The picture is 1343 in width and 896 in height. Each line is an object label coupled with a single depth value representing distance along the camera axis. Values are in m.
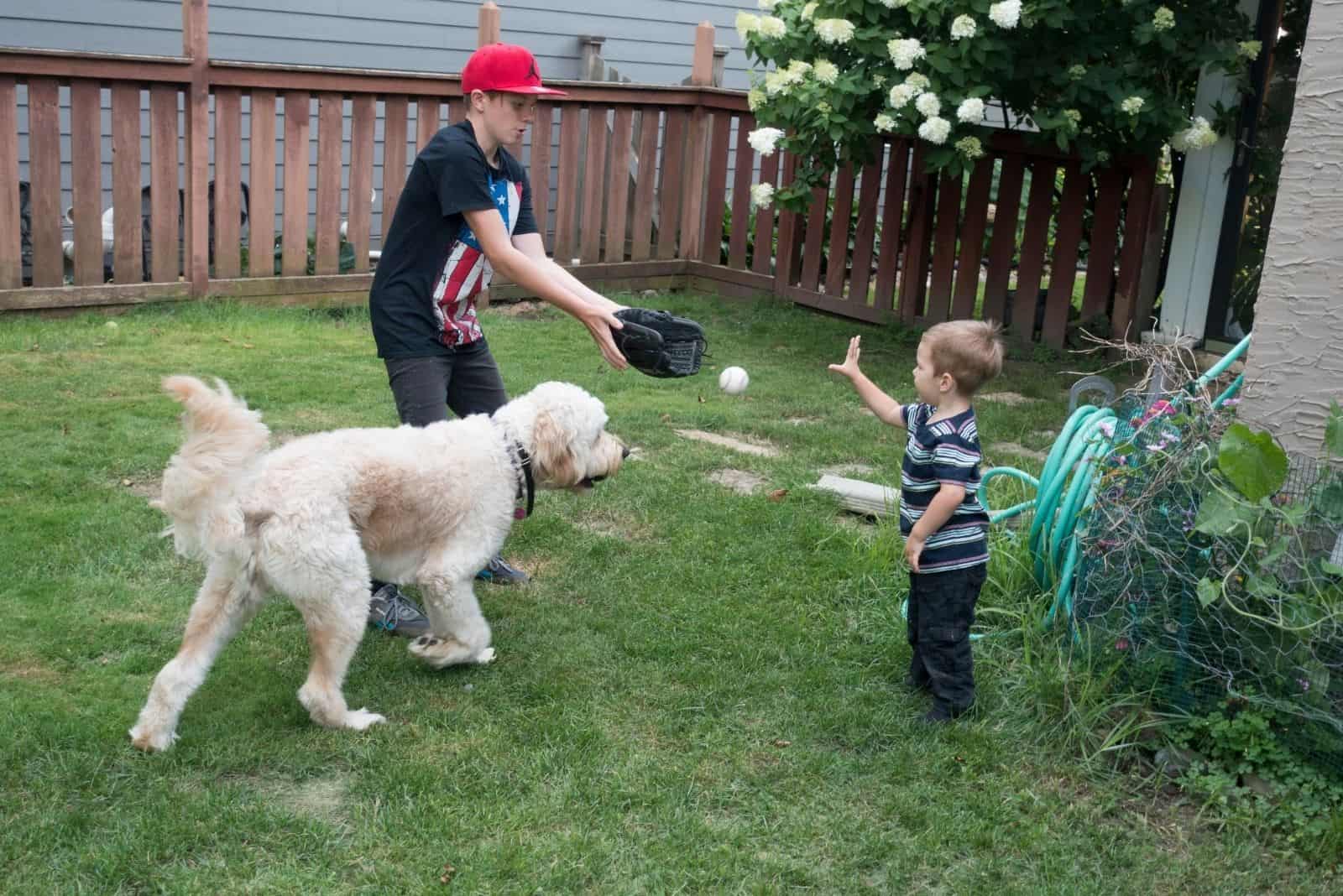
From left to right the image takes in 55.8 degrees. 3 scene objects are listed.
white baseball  5.93
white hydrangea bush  7.57
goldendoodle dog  3.50
